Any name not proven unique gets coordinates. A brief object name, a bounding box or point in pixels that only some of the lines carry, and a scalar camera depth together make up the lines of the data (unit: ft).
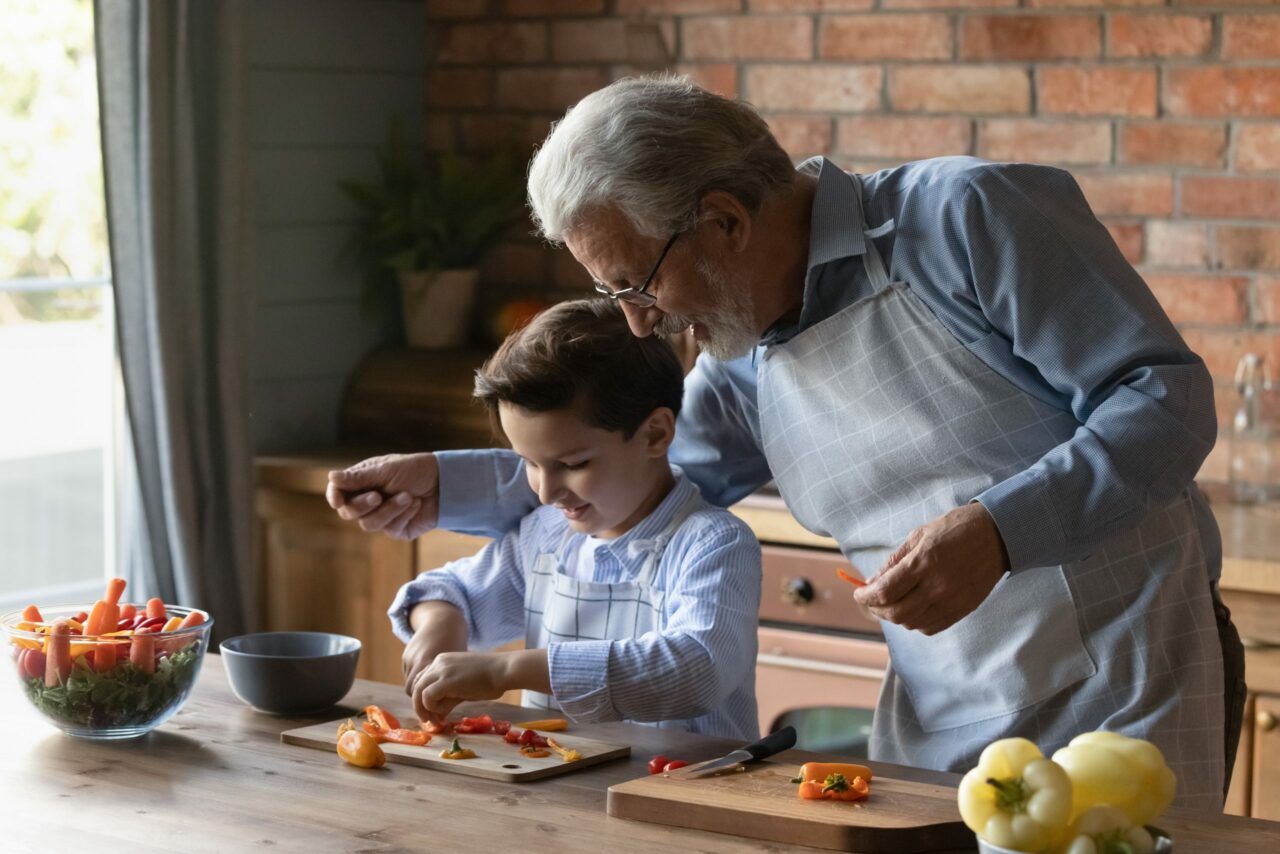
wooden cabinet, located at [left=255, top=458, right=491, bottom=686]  13.05
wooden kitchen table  7.84
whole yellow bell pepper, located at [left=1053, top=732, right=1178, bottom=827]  7.42
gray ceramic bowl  8.90
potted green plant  13.88
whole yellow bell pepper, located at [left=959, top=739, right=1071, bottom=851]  7.31
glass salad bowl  8.58
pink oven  11.84
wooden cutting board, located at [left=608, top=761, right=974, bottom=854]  7.81
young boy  8.72
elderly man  8.39
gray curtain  12.53
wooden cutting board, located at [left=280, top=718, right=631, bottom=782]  8.35
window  12.66
